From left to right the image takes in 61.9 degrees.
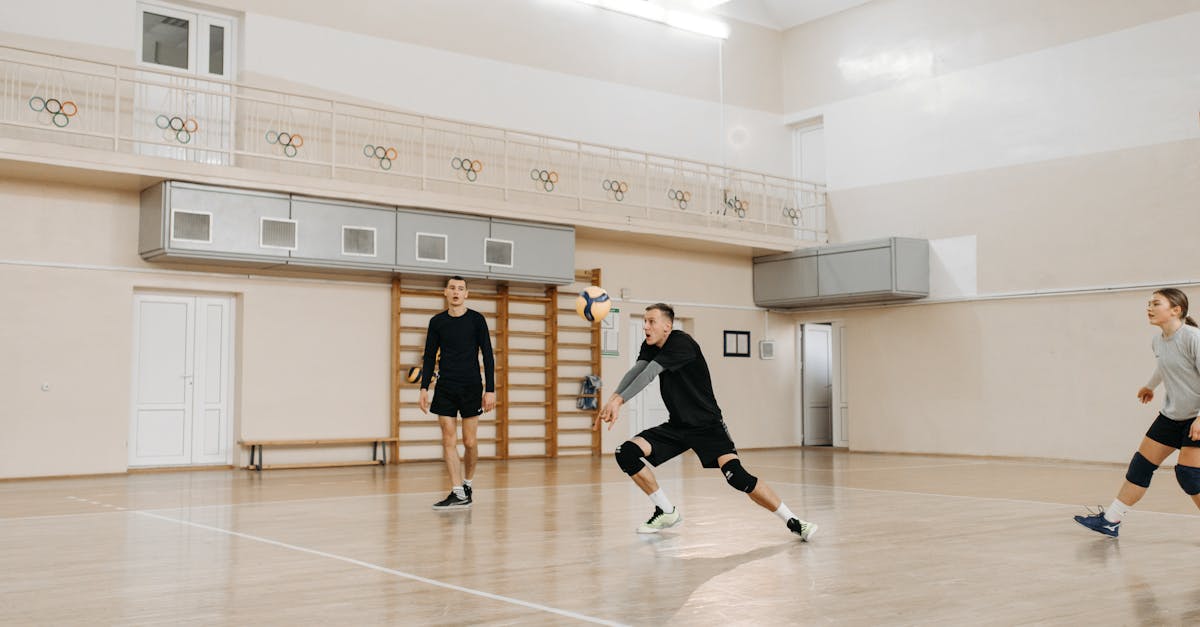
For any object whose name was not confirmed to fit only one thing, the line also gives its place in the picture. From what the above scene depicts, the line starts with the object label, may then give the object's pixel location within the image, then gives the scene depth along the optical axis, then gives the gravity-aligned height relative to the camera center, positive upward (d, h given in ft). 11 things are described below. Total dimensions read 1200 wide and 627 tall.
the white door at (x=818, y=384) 57.41 -1.23
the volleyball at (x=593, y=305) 34.19 +2.01
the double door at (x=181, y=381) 37.47 -0.65
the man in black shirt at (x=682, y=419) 18.30 -1.05
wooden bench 38.37 -3.23
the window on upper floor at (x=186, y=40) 38.70 +12.78
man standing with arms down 24.14 -0.20
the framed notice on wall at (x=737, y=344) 53.72 +1.01
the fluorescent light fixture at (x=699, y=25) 53.11 +18.21
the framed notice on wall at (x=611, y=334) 48.57 +1.42
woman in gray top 17.48 -0.85
